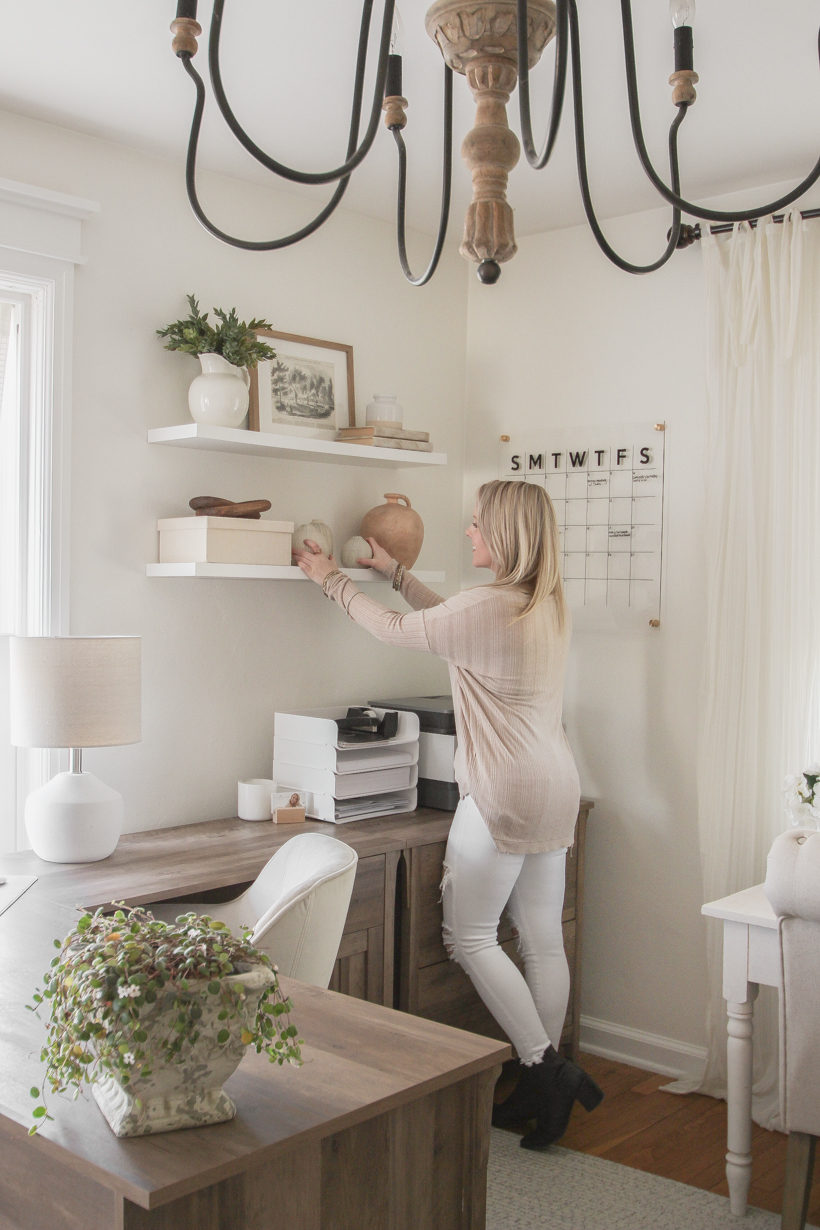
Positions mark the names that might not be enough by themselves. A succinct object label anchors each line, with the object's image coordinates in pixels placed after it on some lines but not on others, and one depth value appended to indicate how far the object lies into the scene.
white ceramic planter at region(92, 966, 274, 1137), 1.14
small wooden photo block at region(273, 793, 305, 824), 2.97
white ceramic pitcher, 2.84
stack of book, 3.19
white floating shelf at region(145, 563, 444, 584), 2.76
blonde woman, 2.72
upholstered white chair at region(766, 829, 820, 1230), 2.11
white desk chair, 1.90
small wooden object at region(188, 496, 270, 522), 2.85
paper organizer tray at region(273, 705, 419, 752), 2.95
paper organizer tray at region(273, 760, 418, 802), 2.97
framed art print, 3.15
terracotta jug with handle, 3.29
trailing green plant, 1.10
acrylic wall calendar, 3.37
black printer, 3.16
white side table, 2.51
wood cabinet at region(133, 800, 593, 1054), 2.67
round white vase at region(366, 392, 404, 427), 3.26
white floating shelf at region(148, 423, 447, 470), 2.79
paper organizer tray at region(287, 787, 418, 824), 2.98
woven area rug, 2.45
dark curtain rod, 3.11
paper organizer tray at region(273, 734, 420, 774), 2.96
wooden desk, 1.13
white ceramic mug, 3.02
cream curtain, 2.96
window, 2.71
